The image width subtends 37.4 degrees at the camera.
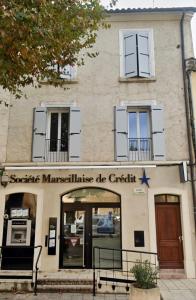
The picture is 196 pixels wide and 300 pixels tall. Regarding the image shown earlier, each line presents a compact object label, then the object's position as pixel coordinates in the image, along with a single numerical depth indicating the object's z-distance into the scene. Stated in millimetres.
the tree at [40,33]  5164
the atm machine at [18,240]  9562
